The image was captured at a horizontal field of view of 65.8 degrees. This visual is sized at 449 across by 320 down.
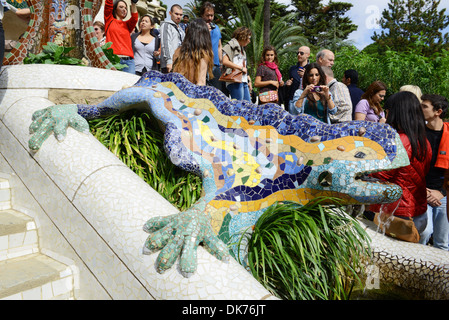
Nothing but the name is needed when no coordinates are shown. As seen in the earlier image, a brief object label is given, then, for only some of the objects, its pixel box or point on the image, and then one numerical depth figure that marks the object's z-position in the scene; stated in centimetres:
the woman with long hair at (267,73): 553
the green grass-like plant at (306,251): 240
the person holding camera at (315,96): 394
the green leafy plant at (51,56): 382
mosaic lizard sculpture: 251
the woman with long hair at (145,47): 572
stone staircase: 204
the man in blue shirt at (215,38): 554
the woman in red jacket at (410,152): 319
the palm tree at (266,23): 1738
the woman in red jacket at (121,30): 525
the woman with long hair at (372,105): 486
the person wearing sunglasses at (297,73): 580
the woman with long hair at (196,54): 398
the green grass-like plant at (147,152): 288
